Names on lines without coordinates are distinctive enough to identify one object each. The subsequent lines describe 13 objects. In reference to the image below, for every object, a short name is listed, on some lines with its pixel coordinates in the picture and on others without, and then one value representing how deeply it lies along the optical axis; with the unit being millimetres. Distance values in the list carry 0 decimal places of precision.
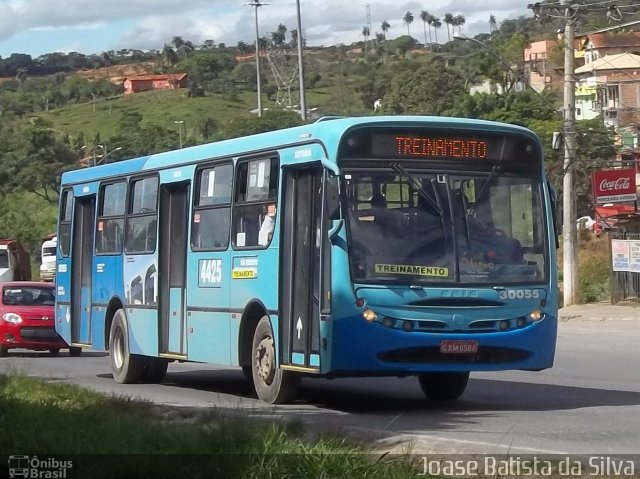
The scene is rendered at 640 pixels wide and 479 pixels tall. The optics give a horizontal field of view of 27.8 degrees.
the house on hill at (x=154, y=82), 159625
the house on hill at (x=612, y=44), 122500
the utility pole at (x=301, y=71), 46031
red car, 26375
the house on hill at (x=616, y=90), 99312
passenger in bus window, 14117
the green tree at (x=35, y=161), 74750
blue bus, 12781
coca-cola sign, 36719
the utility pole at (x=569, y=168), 33625
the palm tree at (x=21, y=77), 178375
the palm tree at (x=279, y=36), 171375
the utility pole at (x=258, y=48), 68125
